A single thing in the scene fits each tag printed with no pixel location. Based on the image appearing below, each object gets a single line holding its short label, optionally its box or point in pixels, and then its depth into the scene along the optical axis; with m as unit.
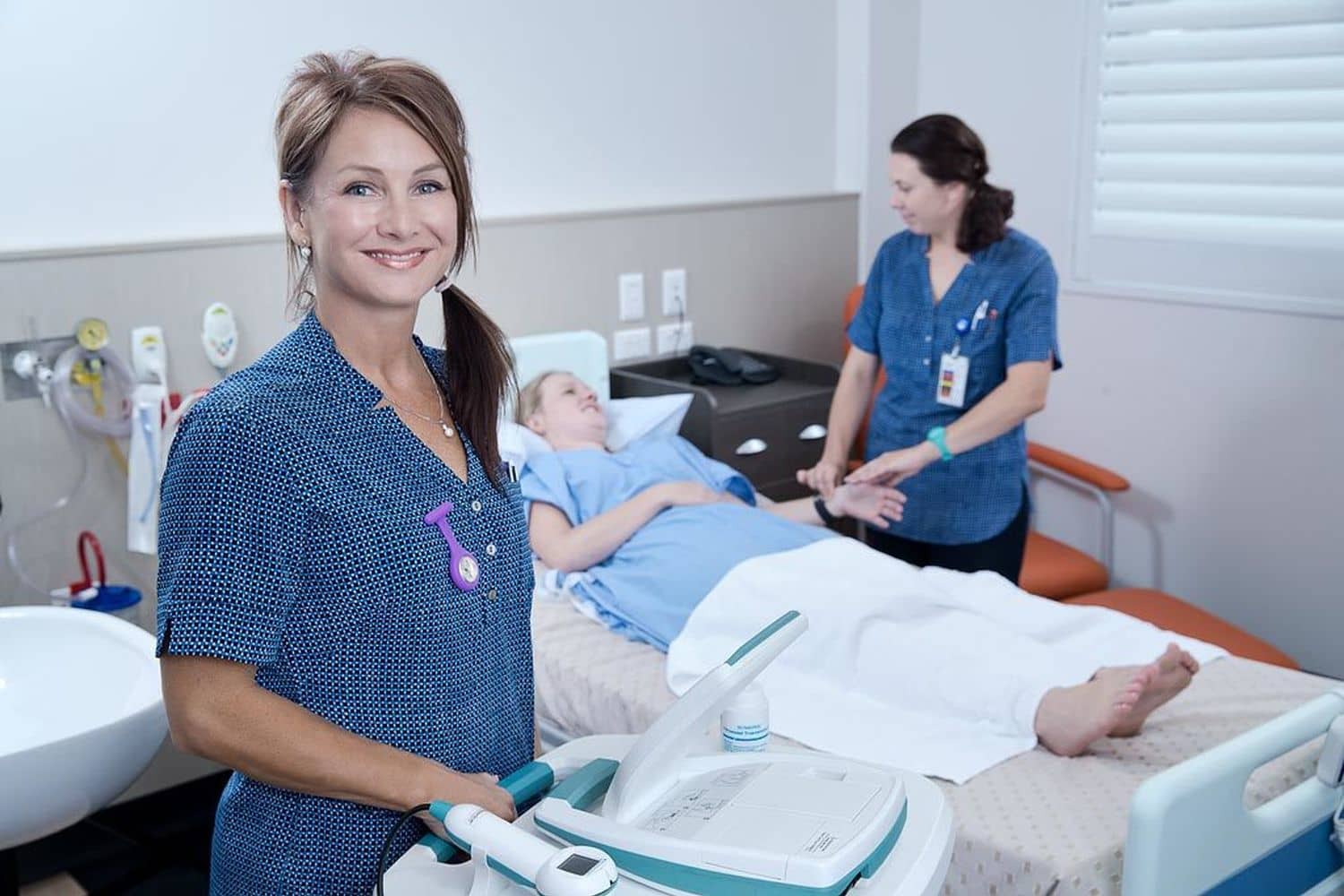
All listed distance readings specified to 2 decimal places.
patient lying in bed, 2.52
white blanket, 2.06
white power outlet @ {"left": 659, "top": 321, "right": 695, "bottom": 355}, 3.70
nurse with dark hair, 2.71
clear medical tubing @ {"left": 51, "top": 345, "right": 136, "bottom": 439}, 2.59
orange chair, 2.97
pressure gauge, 2.61
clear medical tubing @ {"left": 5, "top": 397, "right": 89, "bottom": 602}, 2.62
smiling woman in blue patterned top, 1.12
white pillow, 3.15
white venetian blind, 3.10
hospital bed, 1.72
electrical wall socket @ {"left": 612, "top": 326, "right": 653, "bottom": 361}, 3.59
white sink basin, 1.83
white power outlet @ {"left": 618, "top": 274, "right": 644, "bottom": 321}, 3.55
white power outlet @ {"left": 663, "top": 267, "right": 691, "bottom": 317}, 3.65
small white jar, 1.35
